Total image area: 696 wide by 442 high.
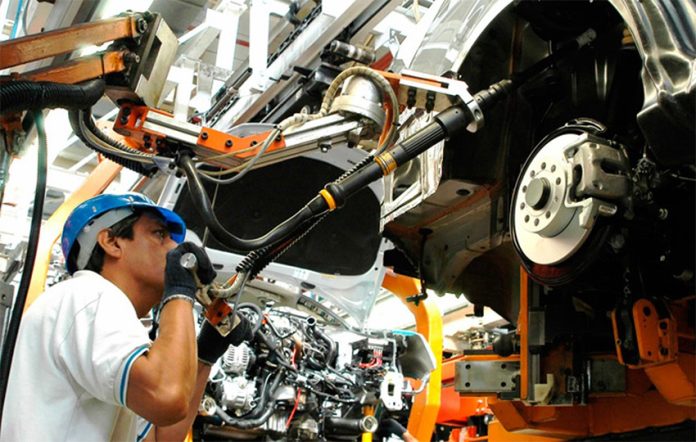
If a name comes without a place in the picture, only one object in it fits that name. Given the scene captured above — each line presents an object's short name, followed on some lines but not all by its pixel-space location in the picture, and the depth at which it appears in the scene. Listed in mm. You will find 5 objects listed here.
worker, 1791
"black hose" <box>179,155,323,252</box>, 2379
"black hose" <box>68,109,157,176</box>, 2418
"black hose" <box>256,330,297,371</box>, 5551
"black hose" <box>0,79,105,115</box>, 2027
